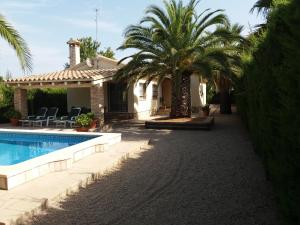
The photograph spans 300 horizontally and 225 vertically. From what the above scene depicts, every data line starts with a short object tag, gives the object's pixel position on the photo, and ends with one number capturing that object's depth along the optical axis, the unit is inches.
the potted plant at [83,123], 534.1
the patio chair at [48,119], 615.7
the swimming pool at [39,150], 225.5
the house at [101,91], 585.9
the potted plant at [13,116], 638.6
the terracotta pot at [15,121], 638.1
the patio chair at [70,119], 587.9
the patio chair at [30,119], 621.8
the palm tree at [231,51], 525.2
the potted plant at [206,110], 769.6
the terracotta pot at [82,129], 534.1
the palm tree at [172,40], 549.9
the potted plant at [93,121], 548.6
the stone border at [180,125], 533.2
